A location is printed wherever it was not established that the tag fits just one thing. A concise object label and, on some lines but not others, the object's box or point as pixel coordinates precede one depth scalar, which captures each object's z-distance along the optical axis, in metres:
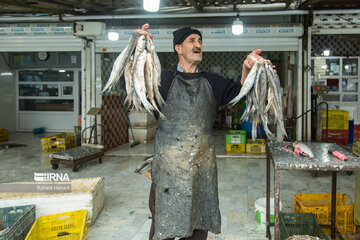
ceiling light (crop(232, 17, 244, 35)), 6.59
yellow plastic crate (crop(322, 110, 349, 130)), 8.30
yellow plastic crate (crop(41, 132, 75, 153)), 8.61
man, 2.42
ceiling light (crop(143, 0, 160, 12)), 4.36
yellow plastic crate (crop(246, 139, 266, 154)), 8.23
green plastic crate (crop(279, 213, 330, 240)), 3.49
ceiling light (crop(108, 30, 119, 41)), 7.08
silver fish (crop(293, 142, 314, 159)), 3.08
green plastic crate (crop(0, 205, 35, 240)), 3.32
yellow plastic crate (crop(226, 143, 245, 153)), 8.40
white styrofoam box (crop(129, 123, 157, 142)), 10.15
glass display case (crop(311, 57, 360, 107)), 10.65
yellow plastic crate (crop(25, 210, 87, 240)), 3.38
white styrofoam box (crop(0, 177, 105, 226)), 3.79
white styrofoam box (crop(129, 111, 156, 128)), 10.16
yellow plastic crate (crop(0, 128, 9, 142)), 10.56
